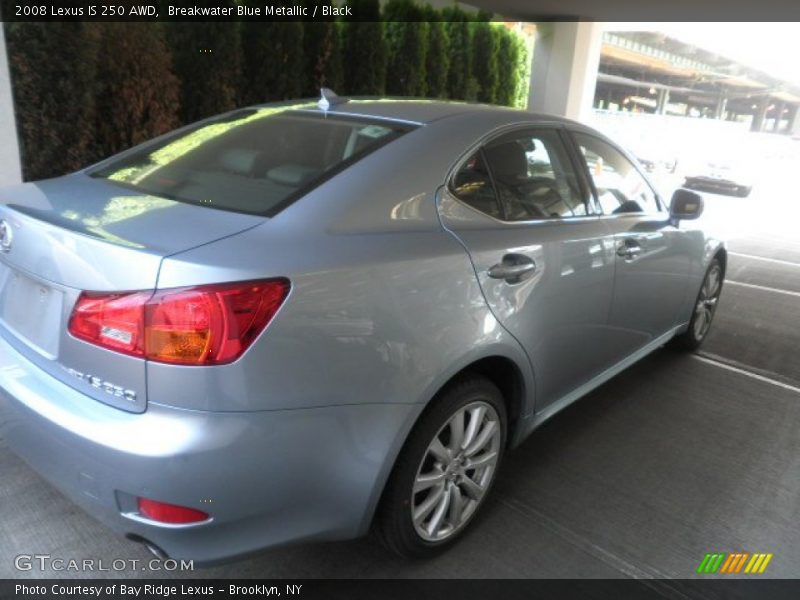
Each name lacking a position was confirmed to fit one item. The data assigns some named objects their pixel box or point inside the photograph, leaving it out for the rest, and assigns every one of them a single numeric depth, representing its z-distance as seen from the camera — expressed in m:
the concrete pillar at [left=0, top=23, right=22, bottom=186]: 4.29
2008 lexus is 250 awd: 1.57
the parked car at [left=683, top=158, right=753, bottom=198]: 13.84
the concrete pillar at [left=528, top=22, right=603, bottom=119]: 11.02
